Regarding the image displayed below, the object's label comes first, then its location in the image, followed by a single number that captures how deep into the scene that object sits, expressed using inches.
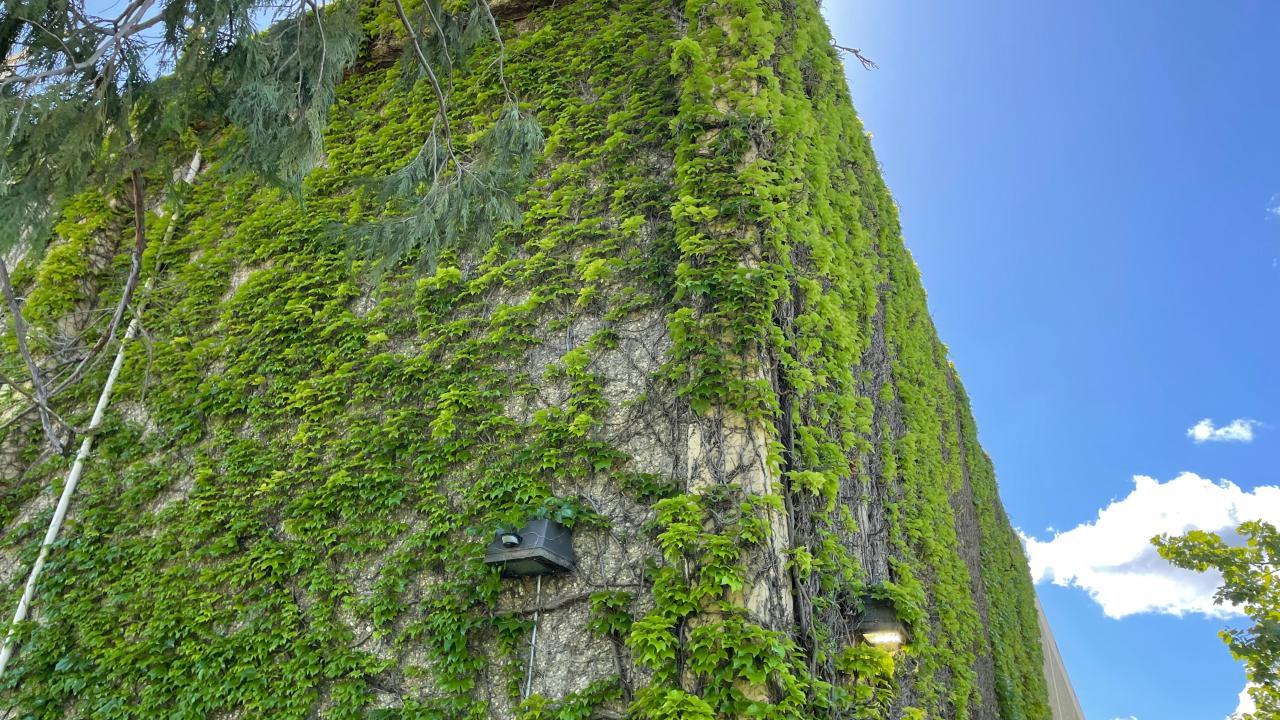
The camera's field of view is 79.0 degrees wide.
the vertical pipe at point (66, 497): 180.5
